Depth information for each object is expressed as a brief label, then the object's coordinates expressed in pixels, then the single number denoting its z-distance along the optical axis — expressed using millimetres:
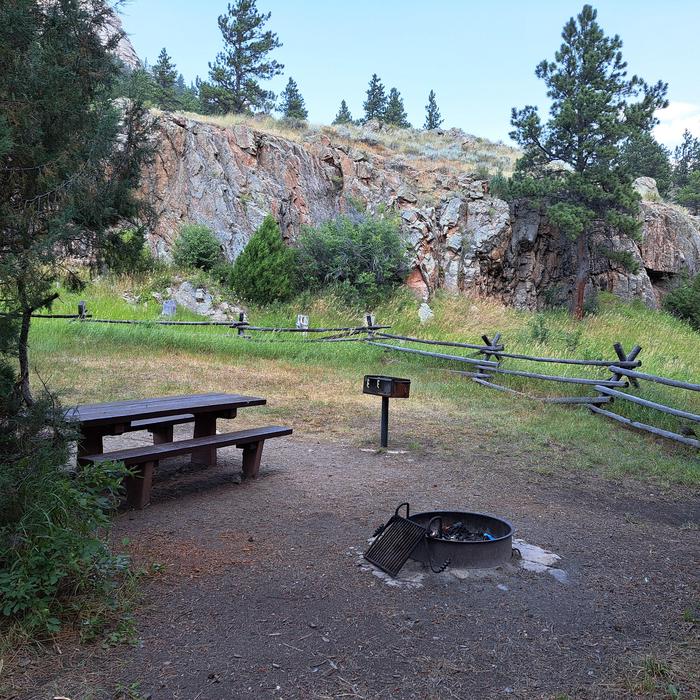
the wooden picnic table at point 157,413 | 4934
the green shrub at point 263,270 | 18594
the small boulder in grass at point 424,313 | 19312
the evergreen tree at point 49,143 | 3033
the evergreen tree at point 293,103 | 45406
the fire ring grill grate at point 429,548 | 3854
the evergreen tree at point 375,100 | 50875
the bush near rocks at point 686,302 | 24250
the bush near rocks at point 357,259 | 19969
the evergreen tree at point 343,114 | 54094
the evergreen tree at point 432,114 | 52188
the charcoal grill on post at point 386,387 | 6719
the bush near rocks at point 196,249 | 19453
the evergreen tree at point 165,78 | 34338
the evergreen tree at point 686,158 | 52156
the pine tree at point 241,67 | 33375
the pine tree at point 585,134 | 21703
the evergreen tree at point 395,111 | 48844
